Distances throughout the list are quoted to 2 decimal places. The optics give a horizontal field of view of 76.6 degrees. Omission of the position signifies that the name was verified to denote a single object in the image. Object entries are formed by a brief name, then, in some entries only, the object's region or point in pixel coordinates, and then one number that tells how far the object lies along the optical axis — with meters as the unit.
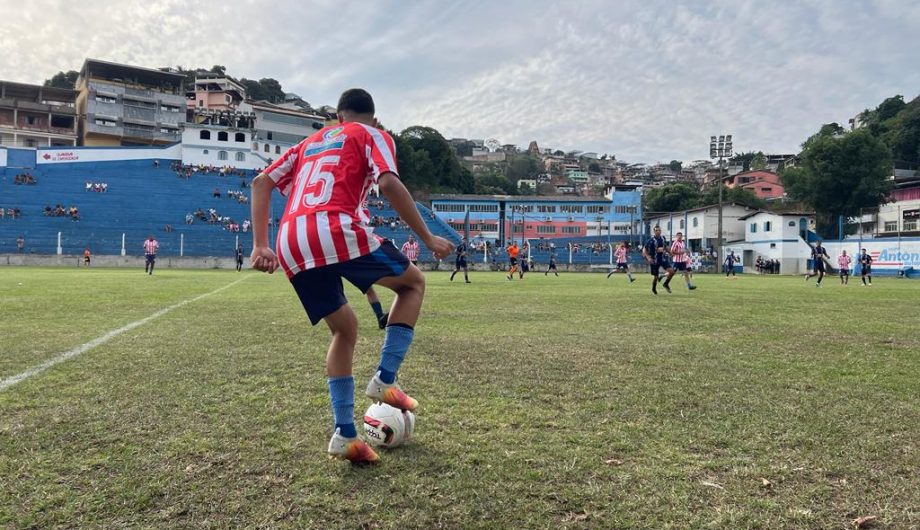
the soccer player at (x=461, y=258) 22.62
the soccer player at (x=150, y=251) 25.08
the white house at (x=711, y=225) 54.97
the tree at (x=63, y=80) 96.19
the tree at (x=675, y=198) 76.00
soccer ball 3.17
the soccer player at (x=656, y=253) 16.59
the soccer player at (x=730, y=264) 38.59
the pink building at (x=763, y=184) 89.44
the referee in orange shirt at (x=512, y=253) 26.91
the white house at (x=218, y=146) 58.09
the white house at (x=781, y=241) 46.50
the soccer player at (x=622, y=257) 26.69
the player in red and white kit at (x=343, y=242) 3.03
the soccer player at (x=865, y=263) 24.86
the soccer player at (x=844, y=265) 25.81
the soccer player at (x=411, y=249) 25.43
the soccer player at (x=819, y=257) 23.22
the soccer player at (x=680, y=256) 17.58
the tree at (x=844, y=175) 54.09
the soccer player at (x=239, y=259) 35.44
